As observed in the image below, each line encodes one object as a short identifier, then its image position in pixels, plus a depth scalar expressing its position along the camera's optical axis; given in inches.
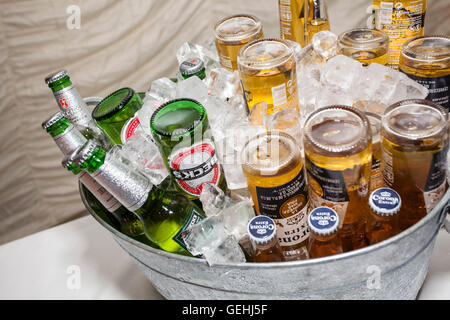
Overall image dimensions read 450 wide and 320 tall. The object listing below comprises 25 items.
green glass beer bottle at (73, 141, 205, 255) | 25.8
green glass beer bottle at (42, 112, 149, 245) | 28.1
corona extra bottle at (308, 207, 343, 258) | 22.8
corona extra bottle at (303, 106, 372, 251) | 23.0
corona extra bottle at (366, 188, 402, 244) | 23.2
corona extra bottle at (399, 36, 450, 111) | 28.3
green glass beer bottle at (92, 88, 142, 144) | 33.3
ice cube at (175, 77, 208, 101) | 33.6
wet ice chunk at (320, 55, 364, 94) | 30.7
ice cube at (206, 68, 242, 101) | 35.9
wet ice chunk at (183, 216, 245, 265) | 25.2
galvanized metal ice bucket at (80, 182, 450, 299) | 22.3
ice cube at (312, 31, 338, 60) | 34.9
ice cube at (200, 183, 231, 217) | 27.6
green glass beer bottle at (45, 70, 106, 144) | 34.3
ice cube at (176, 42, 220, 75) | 41.9
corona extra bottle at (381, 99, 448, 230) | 23.1
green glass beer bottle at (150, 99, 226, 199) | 28.3
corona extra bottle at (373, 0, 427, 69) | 34.5
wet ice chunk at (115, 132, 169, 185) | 30.5
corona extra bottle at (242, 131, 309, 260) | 24.9
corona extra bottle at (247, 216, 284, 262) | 23.7
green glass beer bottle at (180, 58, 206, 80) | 36.6
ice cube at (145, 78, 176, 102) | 35.6
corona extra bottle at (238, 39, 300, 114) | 30.1
